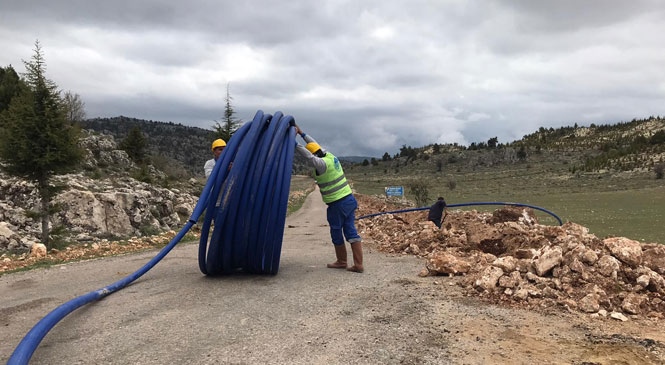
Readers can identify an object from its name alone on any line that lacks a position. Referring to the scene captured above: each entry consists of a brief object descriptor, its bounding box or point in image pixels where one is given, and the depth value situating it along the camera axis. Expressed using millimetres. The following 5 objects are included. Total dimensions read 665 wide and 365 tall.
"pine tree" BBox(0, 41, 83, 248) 14336
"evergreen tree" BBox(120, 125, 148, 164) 40375
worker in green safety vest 6945
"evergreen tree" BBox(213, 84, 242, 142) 32875
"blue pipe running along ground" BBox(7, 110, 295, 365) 6414
